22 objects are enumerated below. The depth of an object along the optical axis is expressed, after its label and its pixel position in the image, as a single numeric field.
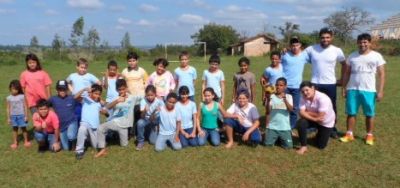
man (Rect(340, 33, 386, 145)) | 6.26
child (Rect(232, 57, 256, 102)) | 7.03
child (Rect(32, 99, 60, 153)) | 6.29
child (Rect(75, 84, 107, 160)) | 6.32
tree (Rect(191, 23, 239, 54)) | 65.69
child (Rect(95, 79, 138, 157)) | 6.37
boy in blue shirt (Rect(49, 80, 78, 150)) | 6.52
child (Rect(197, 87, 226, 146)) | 6.64
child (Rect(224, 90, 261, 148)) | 6.48
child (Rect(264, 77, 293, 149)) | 6.34
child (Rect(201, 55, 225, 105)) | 7.18
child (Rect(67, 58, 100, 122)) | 6.82
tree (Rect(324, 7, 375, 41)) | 62.47
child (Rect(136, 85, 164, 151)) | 6.62
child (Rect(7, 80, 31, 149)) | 6.92
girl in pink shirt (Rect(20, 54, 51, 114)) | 6.85
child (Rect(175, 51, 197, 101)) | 7.29
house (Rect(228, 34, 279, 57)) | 60.31
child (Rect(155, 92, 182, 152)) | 6.52
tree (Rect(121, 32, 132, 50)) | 59.44
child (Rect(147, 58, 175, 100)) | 7.10
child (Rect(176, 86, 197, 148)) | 6.61
